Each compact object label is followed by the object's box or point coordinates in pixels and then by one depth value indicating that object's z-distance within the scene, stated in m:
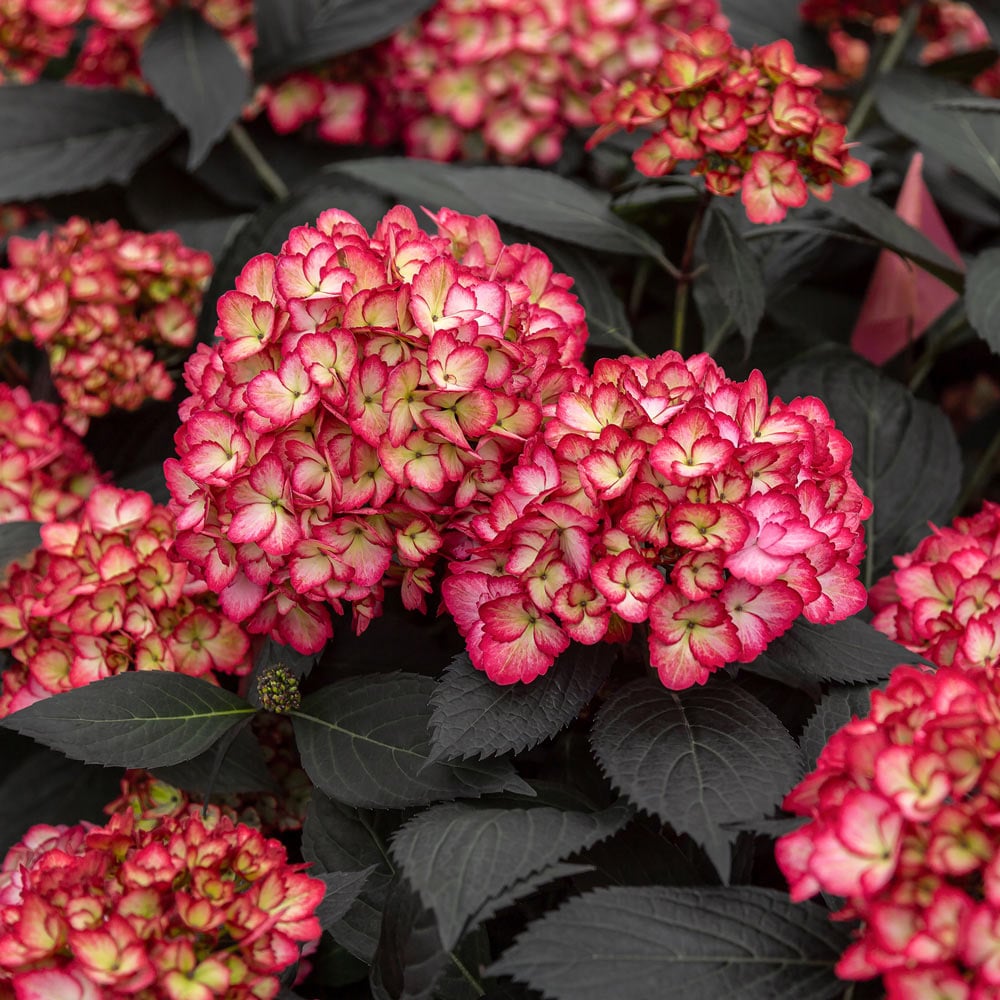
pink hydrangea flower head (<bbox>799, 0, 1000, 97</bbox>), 1.46
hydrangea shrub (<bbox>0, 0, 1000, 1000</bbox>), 0.60
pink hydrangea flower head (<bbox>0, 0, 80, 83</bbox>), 1.36
